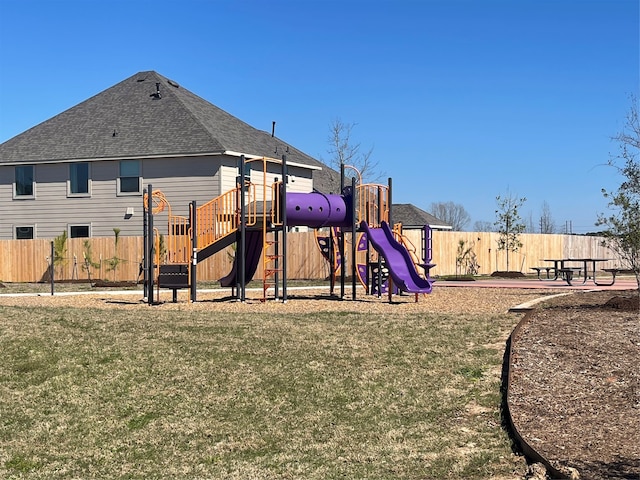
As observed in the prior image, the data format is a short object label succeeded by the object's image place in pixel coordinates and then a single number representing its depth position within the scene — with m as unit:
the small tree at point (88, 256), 30.16
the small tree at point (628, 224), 13.41
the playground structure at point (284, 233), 18.02
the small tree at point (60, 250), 30.22
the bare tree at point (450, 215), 88.06
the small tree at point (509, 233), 37.16
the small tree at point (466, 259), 34.97
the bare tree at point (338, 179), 44.53
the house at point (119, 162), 30.31
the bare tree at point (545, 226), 70.12
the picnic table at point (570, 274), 23.34
